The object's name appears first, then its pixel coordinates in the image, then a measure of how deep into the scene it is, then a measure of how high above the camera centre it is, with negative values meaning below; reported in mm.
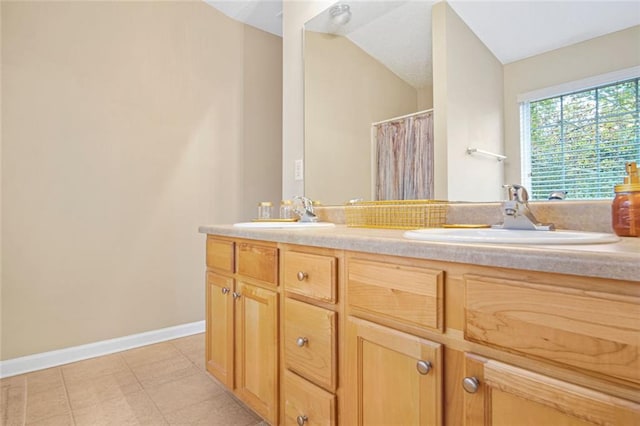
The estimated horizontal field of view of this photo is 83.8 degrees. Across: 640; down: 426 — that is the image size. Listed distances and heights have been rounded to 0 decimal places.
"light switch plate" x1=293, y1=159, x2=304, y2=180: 2197 +303
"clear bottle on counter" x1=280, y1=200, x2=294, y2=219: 2005 +52
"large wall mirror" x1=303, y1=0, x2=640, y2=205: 1143 +565
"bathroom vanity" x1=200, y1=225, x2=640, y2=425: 569 -247
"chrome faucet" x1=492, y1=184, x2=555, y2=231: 1055 +13
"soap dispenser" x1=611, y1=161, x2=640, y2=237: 904 +21
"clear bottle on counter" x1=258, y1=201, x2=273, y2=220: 2066 +54
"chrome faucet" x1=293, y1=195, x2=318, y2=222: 1885 +48
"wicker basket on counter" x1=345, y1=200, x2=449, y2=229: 1379 +17
